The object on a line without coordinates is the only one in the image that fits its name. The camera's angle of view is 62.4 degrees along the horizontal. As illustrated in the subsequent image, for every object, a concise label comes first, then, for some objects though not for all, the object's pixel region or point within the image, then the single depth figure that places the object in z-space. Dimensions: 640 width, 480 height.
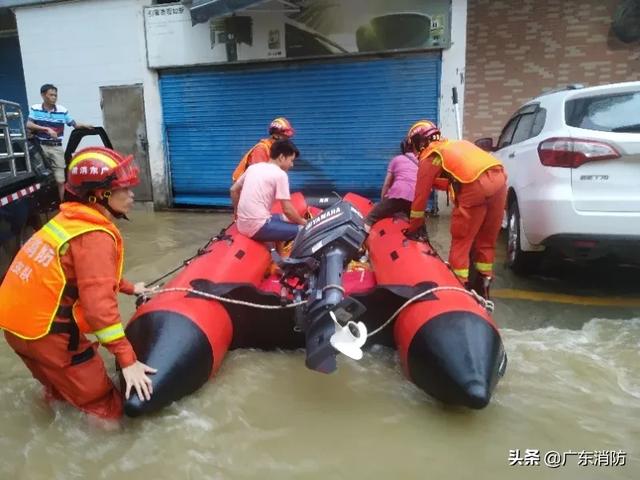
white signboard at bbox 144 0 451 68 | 7.66
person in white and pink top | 4.30
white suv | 3.72
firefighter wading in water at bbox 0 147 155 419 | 2.33
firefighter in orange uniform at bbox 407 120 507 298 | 3.91
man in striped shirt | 7.00
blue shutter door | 8.15
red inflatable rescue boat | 2.59
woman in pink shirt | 5.10
